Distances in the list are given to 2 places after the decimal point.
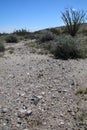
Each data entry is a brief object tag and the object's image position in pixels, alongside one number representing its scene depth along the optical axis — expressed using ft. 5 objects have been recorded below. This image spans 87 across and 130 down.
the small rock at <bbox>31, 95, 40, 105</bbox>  6.66
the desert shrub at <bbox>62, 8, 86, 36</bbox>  33.25
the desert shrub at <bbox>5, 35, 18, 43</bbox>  27.41
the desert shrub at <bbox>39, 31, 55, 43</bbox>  25.12
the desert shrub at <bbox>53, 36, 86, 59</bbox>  14.22
